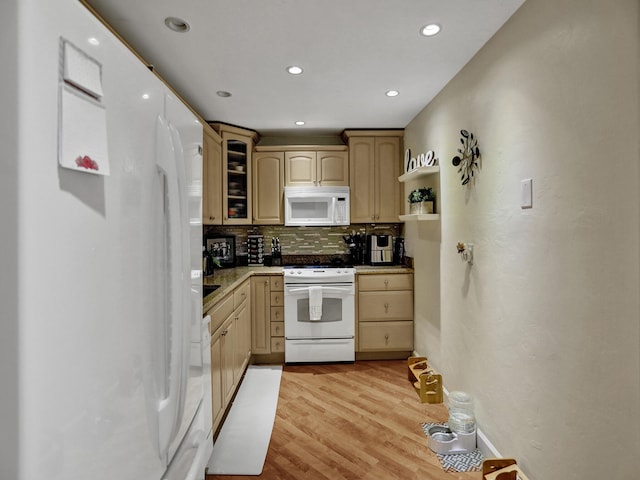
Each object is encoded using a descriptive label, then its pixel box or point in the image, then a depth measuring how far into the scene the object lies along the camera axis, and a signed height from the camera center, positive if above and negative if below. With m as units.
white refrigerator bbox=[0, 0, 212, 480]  0.43 -0.03
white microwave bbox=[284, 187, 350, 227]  3.71 +0.33
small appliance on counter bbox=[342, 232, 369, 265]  4.01 -0.12
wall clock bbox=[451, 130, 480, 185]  2.12 +0.49
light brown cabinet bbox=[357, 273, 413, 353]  3.48 -0.73
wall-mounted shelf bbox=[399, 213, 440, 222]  2.73 +0.16
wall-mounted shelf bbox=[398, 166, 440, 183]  2.73 +0.52
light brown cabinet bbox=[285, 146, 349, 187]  3.83 +0.76
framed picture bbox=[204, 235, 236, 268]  3.63 -0.11
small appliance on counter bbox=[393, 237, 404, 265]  3.91 -0.15
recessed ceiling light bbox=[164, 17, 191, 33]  1.78 +1.10
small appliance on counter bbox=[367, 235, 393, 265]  3.80 -0.14
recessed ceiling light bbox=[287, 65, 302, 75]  2.32 +1.12
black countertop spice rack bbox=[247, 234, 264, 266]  3.92 -0.13
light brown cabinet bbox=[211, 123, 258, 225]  3.61 +0.65
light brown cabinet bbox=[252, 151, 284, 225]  3.82 +0.56
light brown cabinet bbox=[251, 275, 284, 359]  3.44 -0.75
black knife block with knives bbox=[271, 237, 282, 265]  4.02 -0.15
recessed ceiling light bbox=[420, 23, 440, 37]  1.85 +1.11
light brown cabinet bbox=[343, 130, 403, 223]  3.78 +0.66
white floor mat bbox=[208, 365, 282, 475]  1.97 -1.25
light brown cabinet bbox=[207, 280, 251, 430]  2.10 -0.75
